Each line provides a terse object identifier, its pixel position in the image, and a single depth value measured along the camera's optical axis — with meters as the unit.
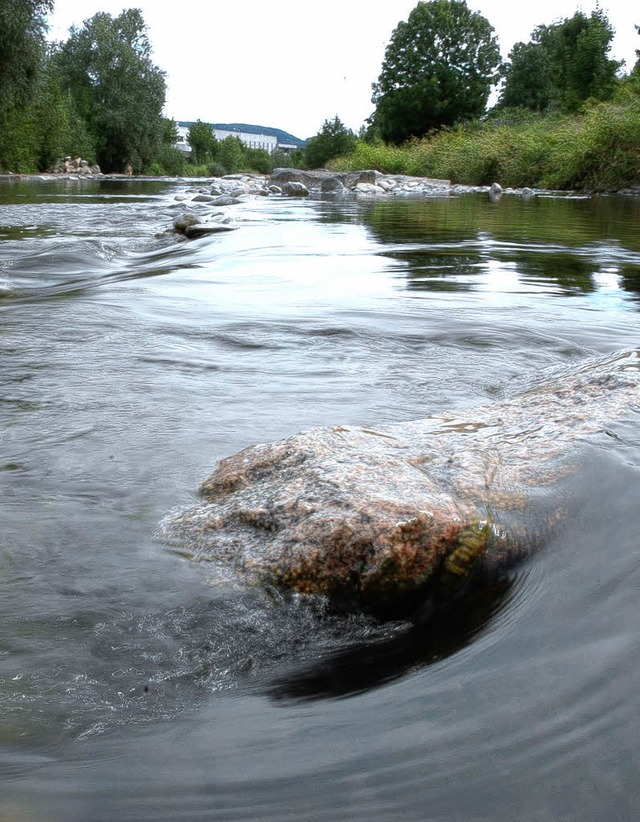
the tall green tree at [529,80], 53.34
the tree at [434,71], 45.44
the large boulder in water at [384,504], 1.80
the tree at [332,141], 44.12
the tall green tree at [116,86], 54.25
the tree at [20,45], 23.05
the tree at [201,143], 86.75
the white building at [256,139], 185.50
